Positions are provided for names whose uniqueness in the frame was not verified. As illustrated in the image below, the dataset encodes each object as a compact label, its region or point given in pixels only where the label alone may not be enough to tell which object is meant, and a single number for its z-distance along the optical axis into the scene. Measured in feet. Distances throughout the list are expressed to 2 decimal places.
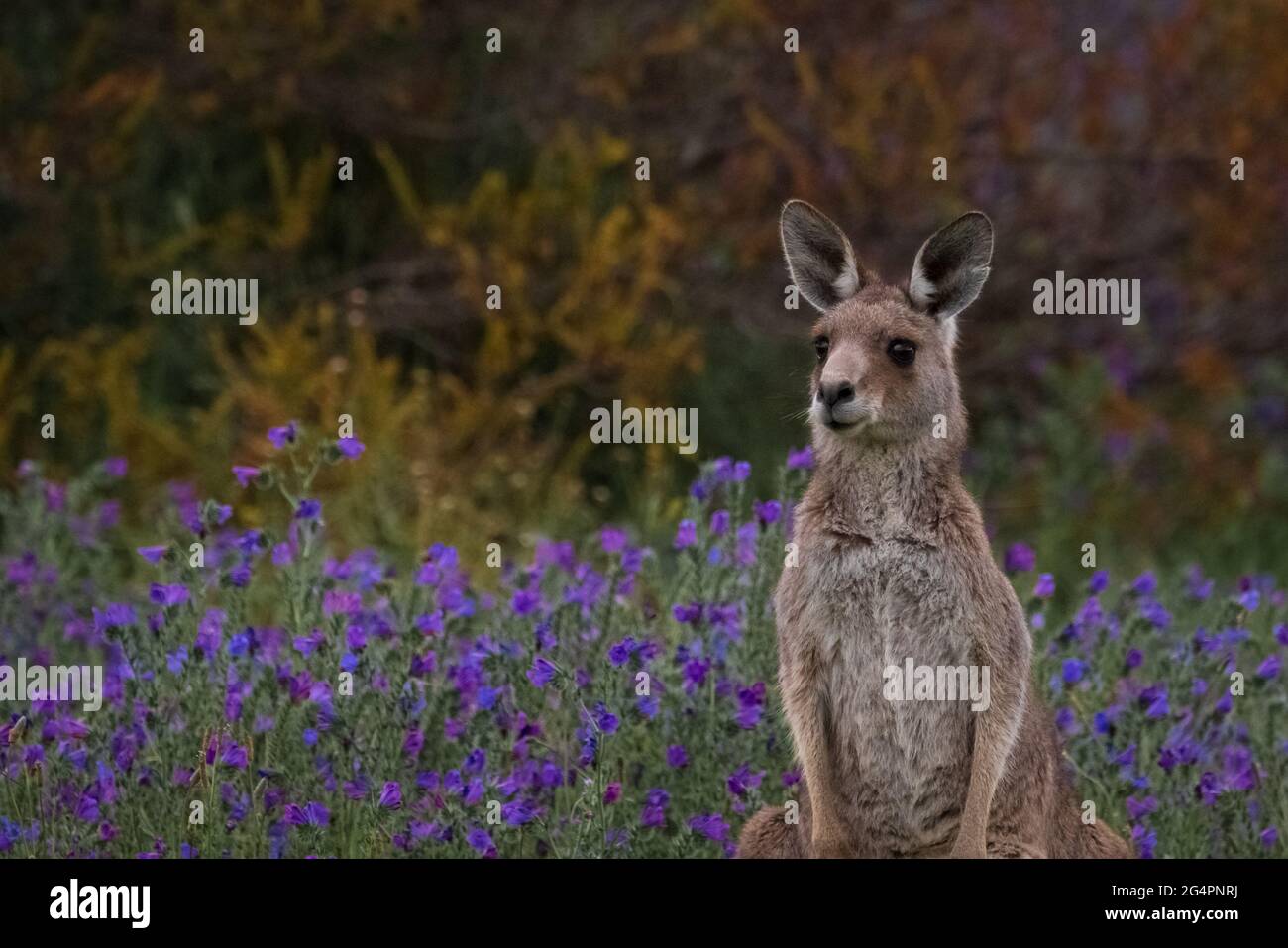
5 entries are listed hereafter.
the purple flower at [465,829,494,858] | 15.48
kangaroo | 14.99
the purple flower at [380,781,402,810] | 15.23
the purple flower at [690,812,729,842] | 16.17
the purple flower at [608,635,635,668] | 15.67
